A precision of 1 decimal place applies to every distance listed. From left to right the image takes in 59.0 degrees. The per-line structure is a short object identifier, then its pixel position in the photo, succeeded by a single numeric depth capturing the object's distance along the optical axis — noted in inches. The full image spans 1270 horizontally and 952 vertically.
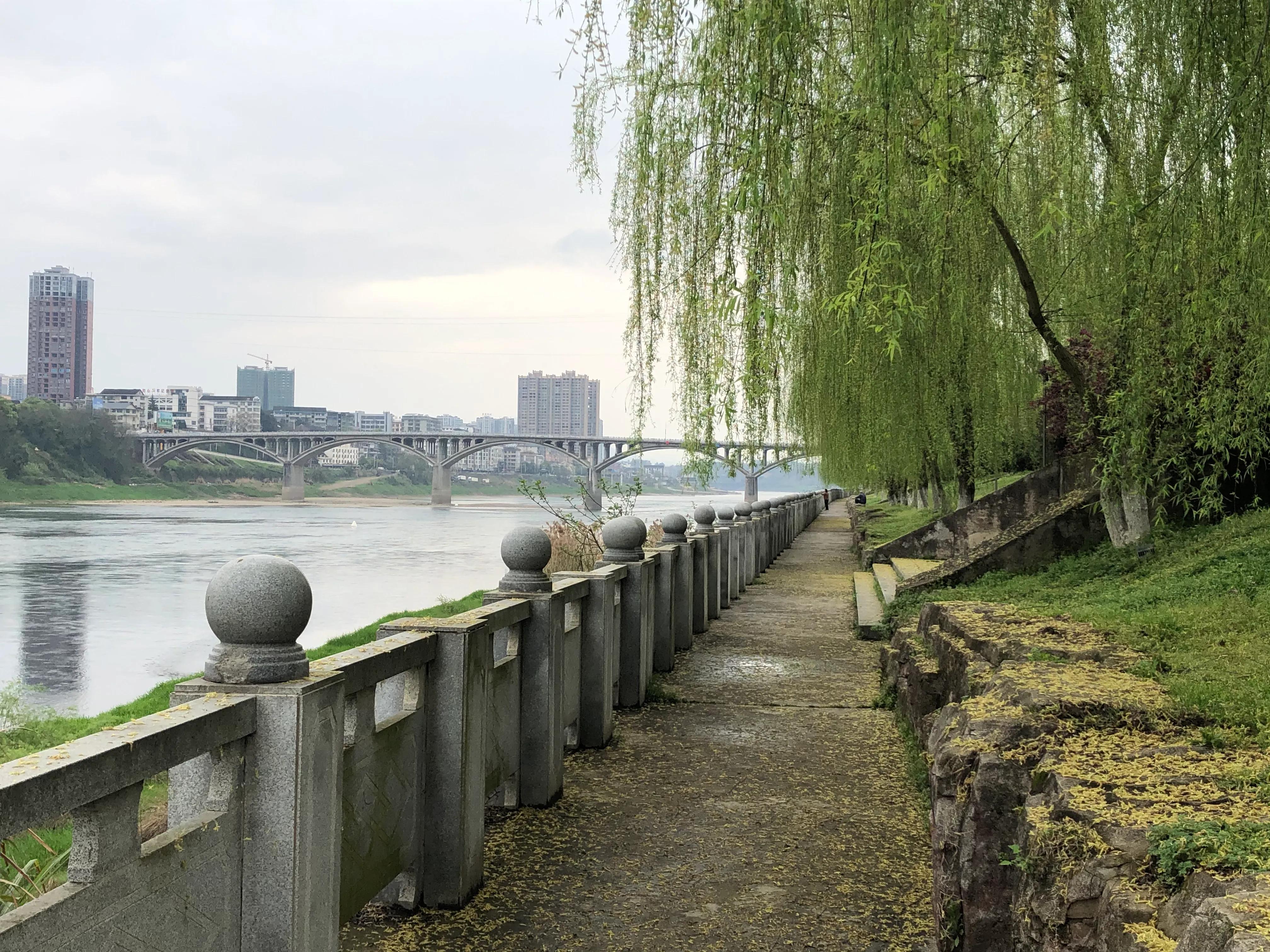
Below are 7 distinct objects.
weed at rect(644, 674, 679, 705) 352.5
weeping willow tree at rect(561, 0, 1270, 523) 190.4
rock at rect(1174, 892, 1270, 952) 84.0
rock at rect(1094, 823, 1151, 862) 111.3
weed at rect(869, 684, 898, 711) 340.2
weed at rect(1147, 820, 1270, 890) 100.3
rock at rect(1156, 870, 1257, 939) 95.1
